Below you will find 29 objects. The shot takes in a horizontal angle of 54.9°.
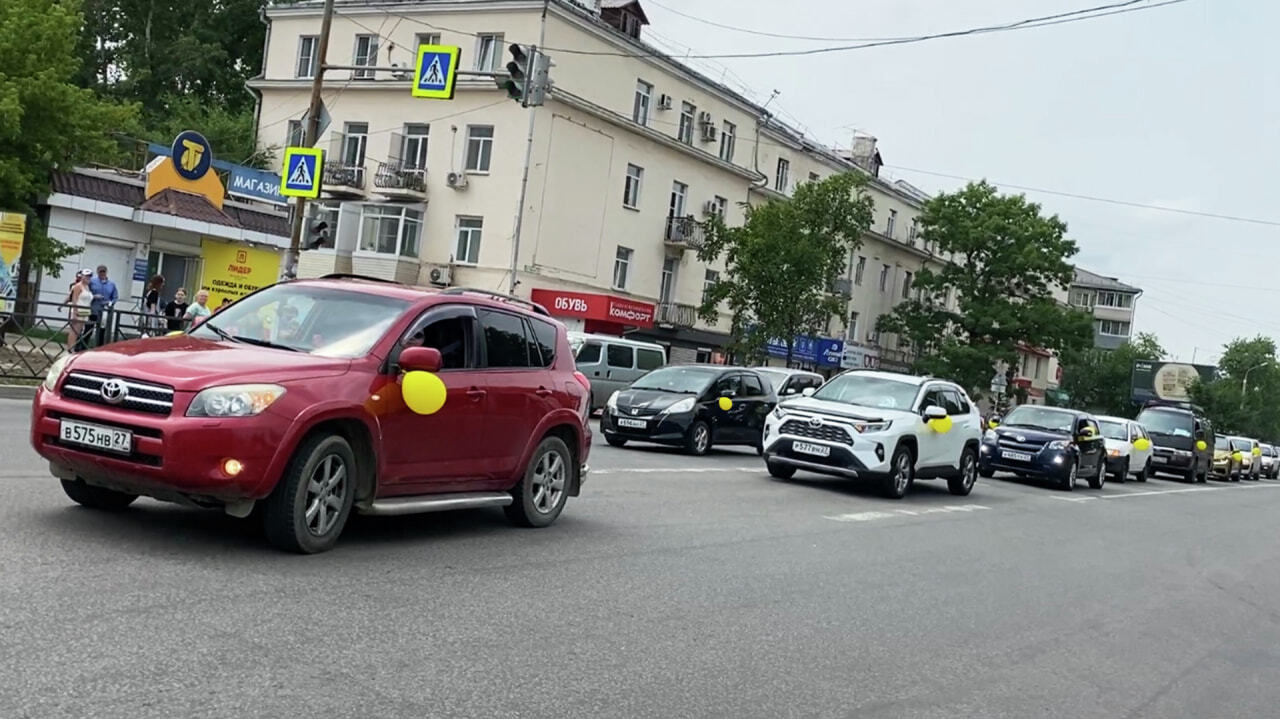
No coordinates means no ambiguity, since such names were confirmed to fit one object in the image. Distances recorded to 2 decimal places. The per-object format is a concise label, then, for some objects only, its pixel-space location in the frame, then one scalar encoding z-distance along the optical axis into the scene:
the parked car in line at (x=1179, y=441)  37.69
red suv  6.76
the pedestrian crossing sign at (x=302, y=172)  22.89
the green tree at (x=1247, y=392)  101.87
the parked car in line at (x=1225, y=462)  44.84
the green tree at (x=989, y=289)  65.38
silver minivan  28.52
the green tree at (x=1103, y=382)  107.06
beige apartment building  42.72
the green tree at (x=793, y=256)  43.03
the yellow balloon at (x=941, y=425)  17.66
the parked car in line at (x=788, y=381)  24.59
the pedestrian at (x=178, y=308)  22.39
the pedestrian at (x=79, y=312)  19.14
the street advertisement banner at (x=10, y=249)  21.64
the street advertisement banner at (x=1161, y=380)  81.12
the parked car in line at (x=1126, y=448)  31.05
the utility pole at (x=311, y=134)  23.23
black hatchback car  20.67
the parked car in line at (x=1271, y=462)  59.16
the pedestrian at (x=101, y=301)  19.39
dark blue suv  24.91
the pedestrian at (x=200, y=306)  20.58
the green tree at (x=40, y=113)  25.08
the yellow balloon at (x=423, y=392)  7.85
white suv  16.42
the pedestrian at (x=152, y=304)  20.58
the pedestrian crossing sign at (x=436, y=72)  21.58
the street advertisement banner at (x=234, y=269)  34.16
